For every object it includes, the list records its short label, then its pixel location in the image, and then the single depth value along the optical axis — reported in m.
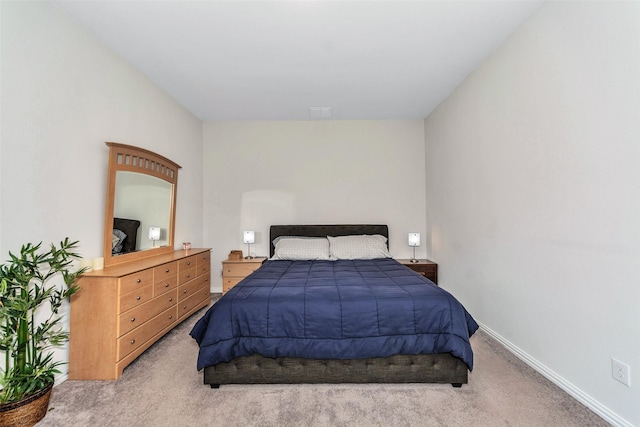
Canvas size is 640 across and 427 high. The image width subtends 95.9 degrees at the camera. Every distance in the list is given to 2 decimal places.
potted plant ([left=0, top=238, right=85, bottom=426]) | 1.60
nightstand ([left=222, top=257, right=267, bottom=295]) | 4.05
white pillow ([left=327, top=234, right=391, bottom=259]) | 3.78
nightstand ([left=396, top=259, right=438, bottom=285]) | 4.02
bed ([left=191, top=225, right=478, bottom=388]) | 2.01
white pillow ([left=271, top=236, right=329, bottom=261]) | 3.77
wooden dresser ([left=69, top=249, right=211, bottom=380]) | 2.14
